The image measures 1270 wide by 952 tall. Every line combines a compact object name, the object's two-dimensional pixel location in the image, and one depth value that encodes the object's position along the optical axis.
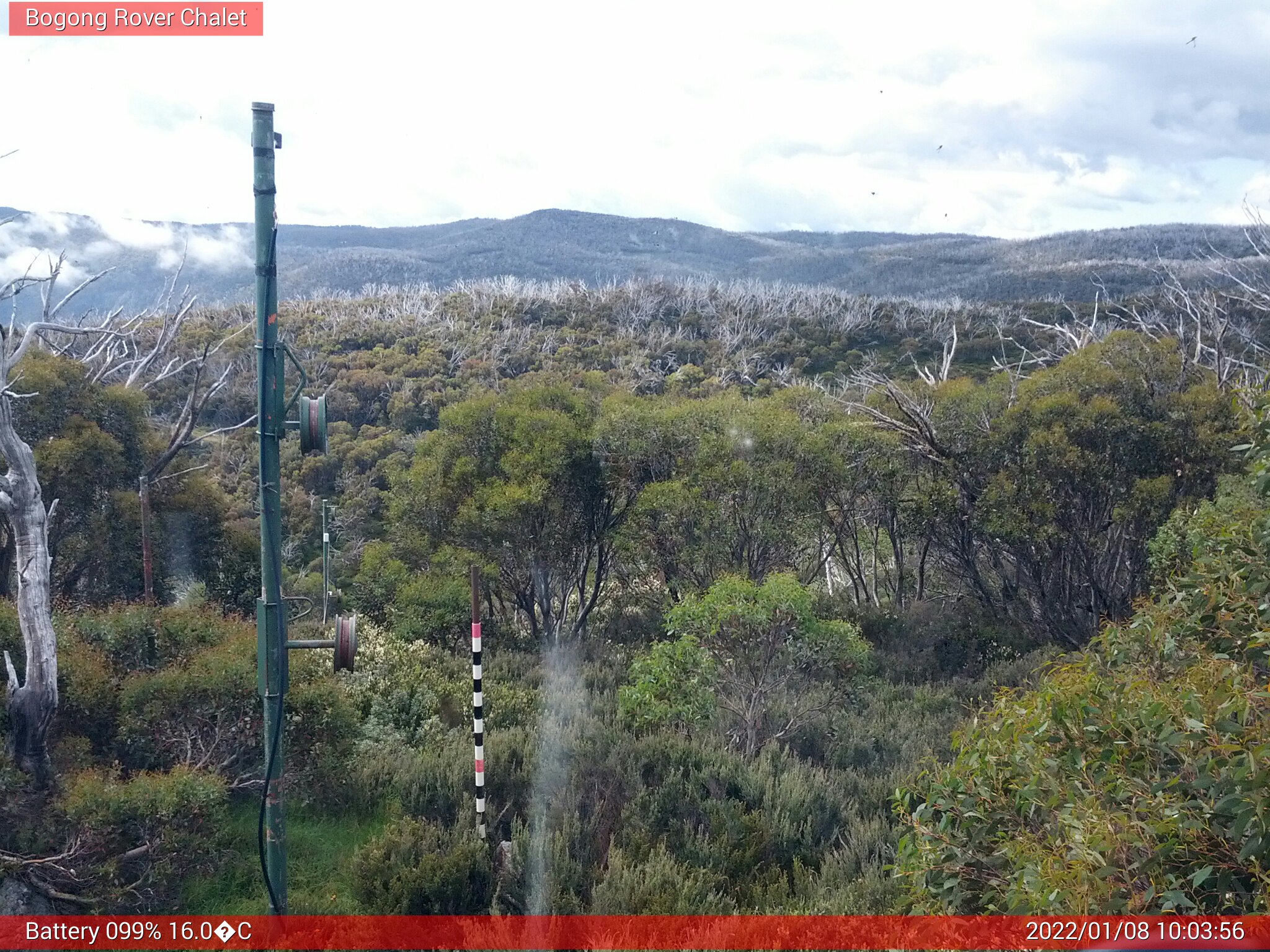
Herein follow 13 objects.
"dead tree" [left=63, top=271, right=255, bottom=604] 10.06
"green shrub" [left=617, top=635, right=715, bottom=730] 8.09
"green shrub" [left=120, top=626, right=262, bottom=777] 7.15
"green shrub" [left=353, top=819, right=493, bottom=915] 5.62
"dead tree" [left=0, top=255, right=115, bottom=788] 6.59
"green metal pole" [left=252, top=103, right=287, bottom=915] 4.71
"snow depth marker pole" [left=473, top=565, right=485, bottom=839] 6.30
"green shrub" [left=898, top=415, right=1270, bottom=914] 2.96
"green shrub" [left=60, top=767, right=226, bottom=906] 5.99
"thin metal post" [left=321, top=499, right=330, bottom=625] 10.73
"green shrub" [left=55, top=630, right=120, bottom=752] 7.21
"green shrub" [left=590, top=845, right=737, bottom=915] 5.24
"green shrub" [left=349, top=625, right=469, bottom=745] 8.61
